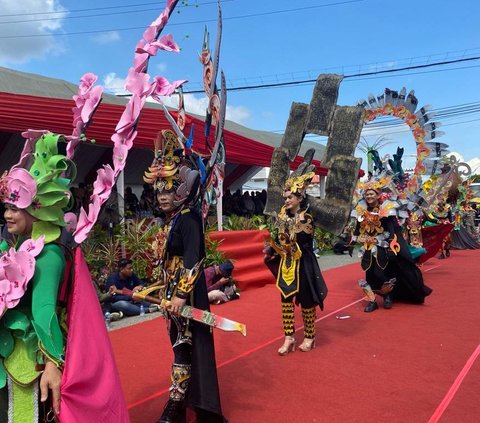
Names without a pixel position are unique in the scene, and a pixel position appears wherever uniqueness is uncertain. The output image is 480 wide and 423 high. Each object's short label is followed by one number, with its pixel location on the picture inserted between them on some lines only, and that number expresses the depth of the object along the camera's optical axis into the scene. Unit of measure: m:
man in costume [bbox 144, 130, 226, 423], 2.71
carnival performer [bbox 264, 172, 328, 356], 4.37
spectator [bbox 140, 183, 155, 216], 7.65
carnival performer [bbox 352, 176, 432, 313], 6.01
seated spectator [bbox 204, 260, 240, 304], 6.91
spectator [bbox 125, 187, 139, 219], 8.31
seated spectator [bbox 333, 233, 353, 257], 12.40
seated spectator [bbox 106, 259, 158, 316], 6.05
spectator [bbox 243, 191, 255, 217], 12.88
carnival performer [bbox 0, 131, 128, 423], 1.71
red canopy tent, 6.58
